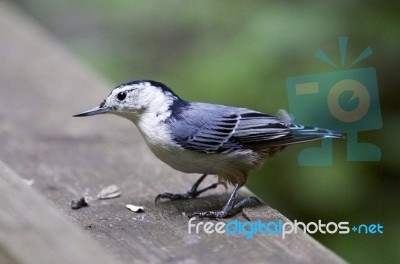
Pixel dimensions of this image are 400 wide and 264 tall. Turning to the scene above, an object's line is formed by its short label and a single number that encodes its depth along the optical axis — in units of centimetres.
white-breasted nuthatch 463
